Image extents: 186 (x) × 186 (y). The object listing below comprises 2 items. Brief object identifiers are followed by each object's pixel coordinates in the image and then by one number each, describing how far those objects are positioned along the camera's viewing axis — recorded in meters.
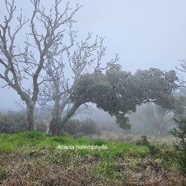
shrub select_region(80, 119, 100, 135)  38.82
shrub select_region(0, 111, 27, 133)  30.99
